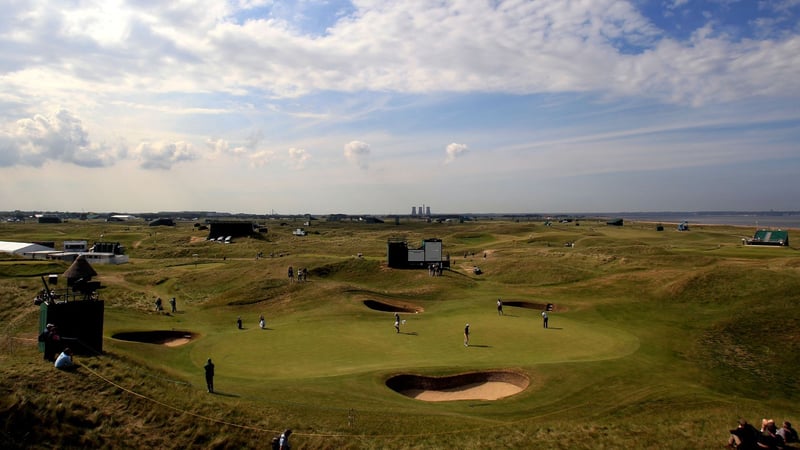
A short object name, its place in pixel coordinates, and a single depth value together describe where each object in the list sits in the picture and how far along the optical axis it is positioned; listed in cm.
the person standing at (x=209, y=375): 2242
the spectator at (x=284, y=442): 1727
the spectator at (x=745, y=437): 1753
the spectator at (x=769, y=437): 1731
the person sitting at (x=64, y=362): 2039
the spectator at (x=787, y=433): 1784
